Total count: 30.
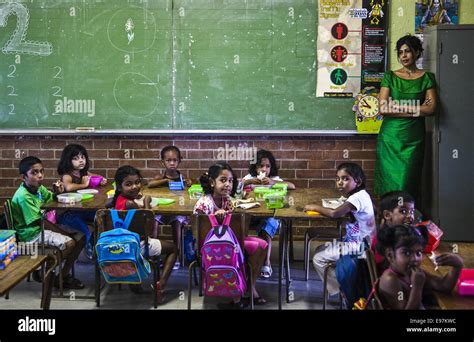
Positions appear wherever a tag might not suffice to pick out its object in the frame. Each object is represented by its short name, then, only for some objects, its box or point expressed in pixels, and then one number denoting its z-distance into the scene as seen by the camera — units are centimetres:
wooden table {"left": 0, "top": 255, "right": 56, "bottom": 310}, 328
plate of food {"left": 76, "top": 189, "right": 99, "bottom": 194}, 548
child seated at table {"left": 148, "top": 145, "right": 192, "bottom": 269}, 565
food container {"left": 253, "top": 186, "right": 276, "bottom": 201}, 531
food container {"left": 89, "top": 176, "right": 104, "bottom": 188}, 580
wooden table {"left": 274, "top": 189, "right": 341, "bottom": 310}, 476
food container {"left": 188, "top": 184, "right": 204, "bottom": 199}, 535
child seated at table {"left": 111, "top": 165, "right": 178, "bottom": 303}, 496
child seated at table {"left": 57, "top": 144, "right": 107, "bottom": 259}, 554
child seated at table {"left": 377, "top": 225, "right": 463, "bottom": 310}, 328
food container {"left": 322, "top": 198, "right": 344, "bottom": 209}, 493
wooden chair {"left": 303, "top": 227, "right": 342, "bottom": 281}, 557
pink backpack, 434
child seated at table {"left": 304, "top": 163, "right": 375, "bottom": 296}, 470
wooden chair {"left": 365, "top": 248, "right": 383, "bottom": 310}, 356
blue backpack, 451
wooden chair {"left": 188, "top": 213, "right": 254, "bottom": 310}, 442
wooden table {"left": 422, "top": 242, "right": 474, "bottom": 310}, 311
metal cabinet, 614
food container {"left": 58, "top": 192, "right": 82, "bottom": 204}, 511
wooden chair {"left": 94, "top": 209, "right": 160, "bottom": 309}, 462
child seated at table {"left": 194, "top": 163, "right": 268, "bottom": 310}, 489
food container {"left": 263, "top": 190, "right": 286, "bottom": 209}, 498
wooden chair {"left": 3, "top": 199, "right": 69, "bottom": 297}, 488
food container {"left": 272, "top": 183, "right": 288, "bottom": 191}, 548
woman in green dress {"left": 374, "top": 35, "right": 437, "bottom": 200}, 606
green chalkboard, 650
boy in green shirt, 498
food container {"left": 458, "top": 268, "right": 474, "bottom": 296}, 320
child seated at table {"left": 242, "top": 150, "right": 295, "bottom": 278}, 545
